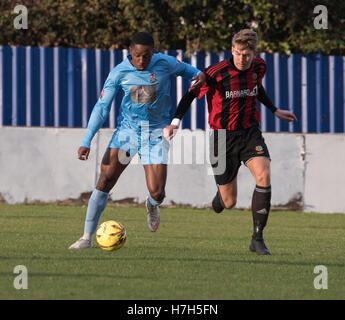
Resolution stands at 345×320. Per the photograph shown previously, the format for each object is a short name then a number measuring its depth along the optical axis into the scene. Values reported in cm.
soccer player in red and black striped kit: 1748
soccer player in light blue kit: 1748
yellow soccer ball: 1722
